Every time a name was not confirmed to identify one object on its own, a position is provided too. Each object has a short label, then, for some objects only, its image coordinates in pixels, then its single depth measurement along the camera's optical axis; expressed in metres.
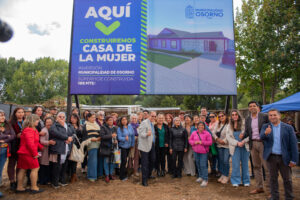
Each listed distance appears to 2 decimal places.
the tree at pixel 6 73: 39.09
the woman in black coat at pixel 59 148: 4.83
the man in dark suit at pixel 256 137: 4.52
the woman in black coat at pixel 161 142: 6.09
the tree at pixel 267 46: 13.14
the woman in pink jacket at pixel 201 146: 5.36
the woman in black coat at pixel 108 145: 5.55
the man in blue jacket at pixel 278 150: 3.69
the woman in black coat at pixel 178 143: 5.84
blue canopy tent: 7.32
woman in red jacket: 4.40
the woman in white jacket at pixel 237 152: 5.09
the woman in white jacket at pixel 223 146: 5.43
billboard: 7.57
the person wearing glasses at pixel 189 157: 6.17
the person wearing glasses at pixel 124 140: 5.75
